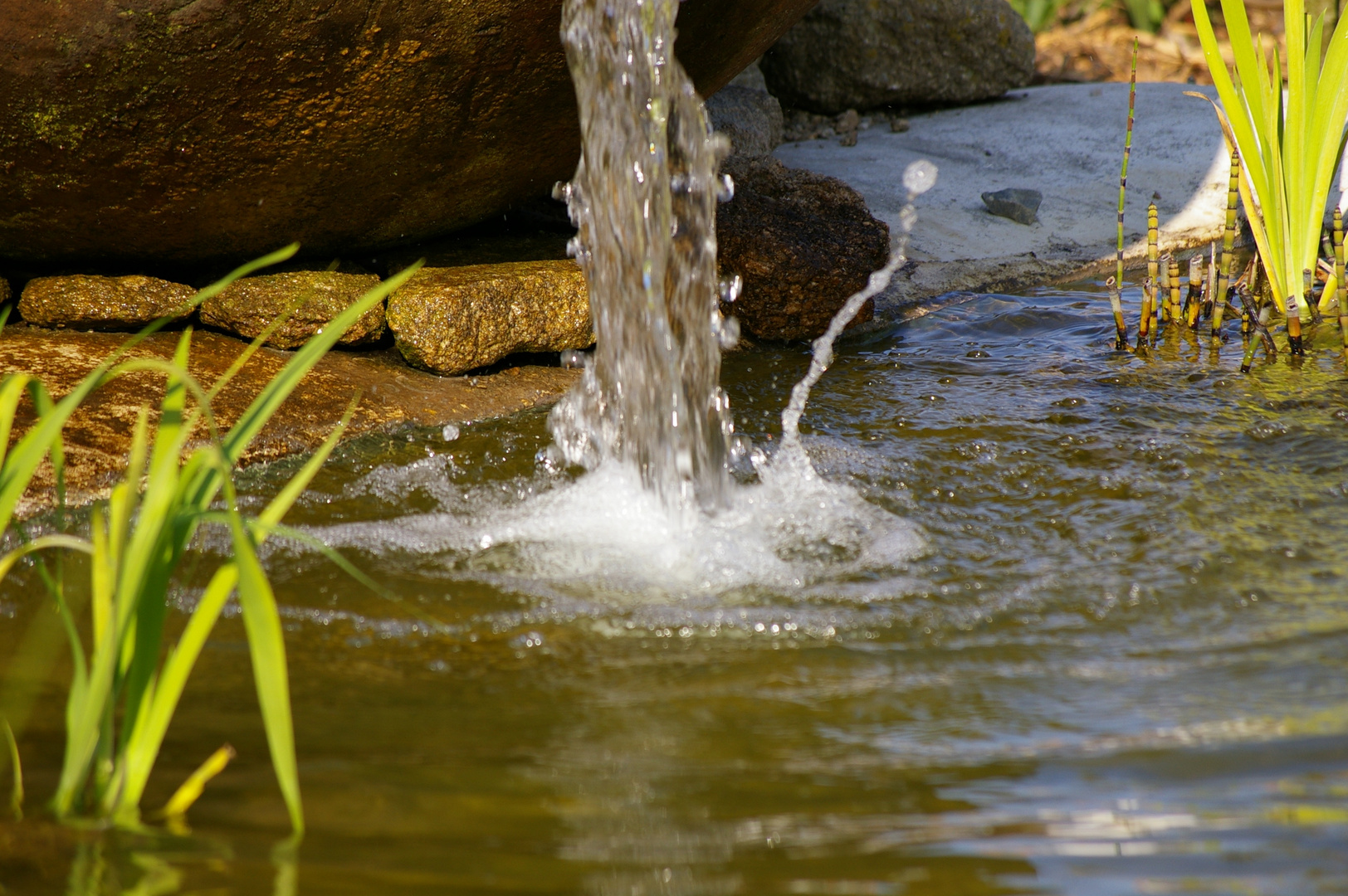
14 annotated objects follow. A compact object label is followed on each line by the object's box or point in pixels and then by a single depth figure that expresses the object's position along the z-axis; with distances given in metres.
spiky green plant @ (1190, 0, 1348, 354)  6.80
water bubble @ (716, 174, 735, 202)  6.40
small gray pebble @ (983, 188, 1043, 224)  10.17
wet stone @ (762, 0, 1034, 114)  12.45
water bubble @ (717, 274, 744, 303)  6.55
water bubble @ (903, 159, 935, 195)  10.75
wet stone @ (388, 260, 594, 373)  7.14
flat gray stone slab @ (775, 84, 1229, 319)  9.52
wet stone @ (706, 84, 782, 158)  10.76
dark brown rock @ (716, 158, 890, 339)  7.75
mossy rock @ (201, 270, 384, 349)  7.07
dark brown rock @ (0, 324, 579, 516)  5.73
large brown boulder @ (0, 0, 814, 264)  5.62
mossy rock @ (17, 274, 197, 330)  6.94
